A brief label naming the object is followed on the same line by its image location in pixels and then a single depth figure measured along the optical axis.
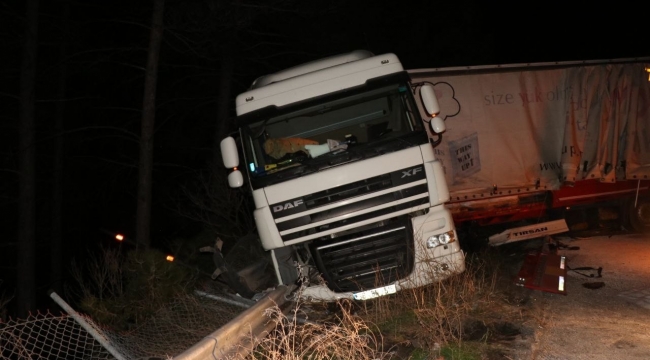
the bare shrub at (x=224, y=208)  13.47
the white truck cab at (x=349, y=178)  7.85
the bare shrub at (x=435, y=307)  6.41
